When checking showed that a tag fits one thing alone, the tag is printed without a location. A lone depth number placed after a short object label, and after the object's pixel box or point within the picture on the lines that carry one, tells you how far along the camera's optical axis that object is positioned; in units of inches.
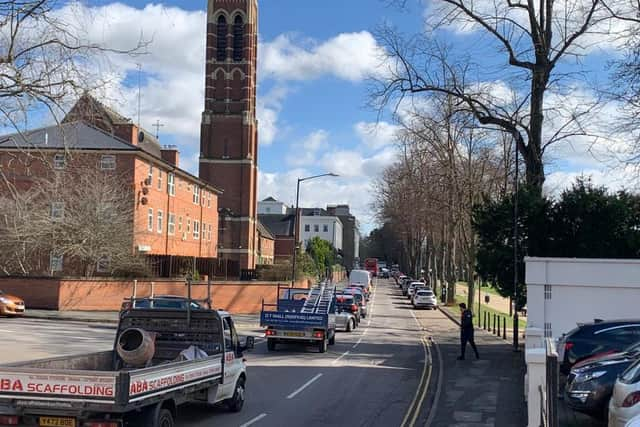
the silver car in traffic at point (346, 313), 1298.0
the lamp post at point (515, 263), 941.2
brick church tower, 3075.8
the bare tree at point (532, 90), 1022.4
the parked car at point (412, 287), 2435.8
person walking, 864.9
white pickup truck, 314.8
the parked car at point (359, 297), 1582.2
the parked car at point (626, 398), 323.3
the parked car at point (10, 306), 1283.2
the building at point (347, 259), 7116.1
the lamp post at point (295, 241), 1679.4
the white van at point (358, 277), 2571.4
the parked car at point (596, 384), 433.7
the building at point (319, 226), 6761.8
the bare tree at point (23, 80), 503.5
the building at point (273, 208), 7416.3
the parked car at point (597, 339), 550.9
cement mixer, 407.5
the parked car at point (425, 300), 2145.7
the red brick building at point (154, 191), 1727.4
